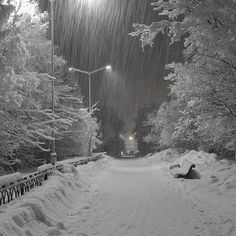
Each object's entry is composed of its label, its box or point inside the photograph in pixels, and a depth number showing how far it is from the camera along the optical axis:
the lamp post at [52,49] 21.44
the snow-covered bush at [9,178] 11.02
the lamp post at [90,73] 41.37
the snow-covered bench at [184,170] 21.69
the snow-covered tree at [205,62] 9.94
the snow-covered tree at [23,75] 16.39
